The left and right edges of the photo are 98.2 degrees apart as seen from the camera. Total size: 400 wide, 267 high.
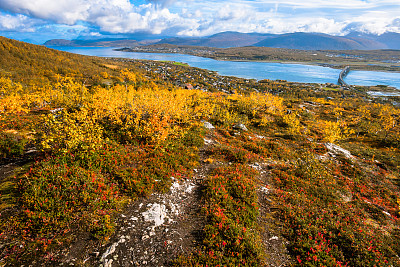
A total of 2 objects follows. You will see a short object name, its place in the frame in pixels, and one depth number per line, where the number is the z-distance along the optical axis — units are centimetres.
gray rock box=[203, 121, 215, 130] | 2870
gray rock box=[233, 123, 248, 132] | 3211
